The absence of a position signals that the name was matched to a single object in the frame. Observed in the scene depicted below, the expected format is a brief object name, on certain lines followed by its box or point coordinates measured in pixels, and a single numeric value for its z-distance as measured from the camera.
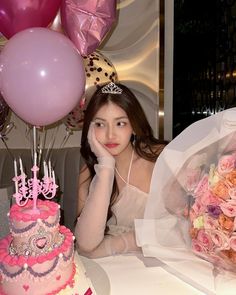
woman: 1.49
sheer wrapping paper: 0.84
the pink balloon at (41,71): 1.30
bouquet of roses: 0.79
